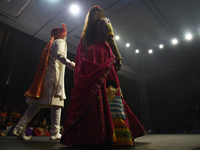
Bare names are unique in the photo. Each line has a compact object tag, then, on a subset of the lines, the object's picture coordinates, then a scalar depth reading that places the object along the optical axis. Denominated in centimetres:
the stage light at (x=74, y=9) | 410
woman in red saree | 99
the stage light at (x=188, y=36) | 557
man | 171
